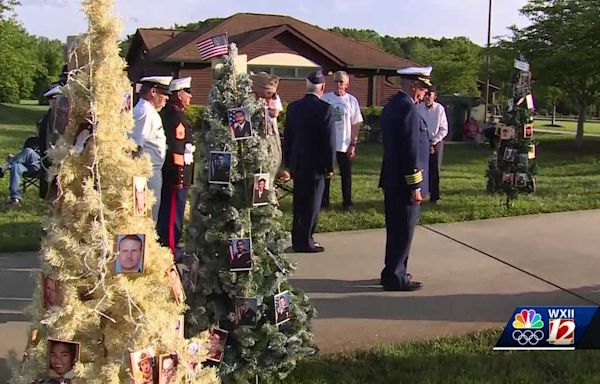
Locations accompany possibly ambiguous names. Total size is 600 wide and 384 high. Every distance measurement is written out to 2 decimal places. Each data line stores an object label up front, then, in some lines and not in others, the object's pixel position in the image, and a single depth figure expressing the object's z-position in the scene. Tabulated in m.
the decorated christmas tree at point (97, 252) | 2.76
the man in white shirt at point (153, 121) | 6.15
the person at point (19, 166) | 10.20
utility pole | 27.03
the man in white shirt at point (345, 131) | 9.95
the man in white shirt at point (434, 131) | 10.55
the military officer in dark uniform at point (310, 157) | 7.58
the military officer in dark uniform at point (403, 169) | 5.91
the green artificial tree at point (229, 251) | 4.06
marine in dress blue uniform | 6.72
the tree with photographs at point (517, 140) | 10.05
